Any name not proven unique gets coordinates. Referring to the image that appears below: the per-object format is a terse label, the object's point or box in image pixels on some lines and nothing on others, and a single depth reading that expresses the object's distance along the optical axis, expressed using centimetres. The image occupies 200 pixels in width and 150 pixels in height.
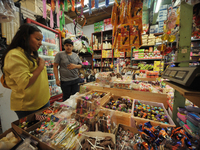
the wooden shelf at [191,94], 43
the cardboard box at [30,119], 86
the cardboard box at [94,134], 69
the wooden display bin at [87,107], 91
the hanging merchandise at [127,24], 140
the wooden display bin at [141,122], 85
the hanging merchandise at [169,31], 119
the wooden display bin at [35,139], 63
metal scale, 43
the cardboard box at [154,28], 351
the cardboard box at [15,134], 62
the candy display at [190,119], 75
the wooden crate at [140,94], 140
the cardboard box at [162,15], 318
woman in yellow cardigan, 81
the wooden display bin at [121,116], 99
